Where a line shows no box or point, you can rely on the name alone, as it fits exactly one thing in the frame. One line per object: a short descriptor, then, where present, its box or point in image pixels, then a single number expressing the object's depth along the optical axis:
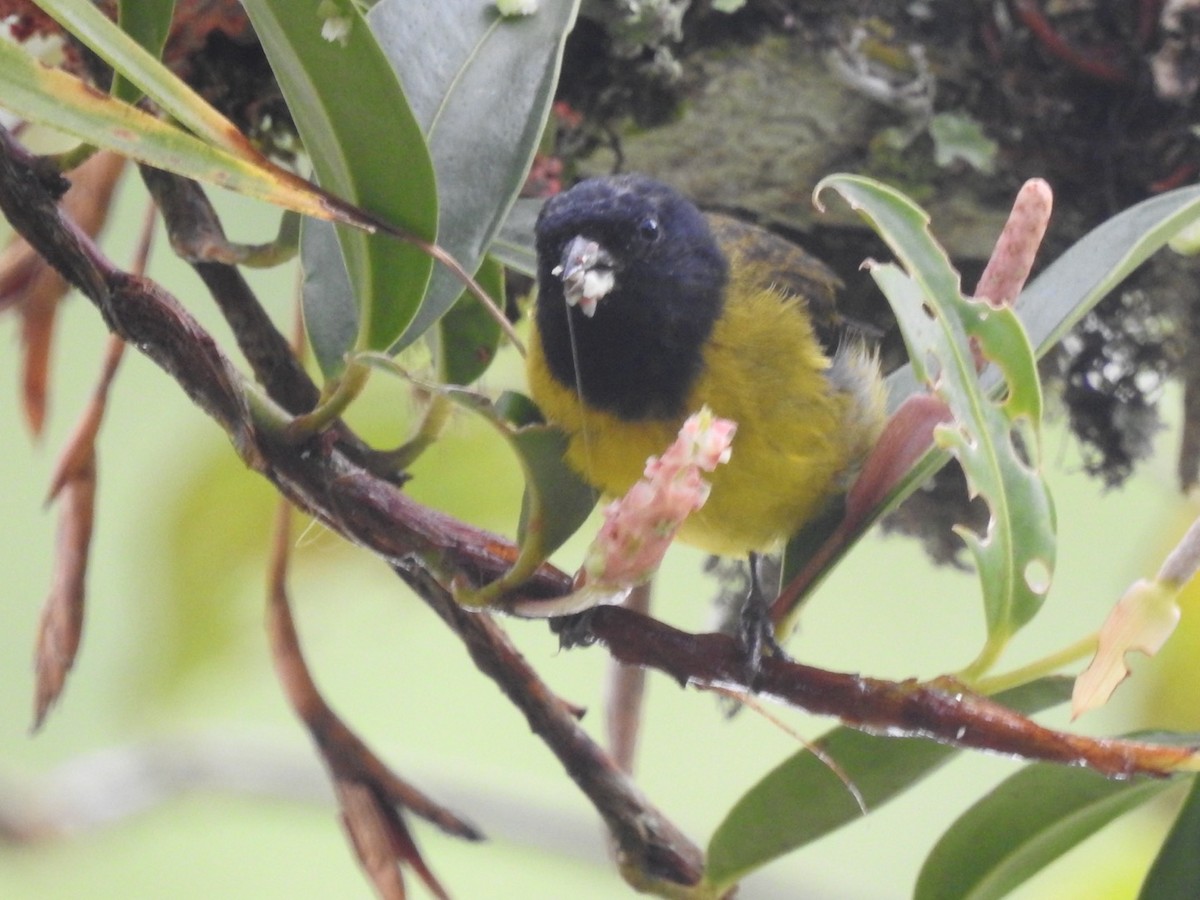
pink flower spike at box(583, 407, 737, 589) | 2.44
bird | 2.49
